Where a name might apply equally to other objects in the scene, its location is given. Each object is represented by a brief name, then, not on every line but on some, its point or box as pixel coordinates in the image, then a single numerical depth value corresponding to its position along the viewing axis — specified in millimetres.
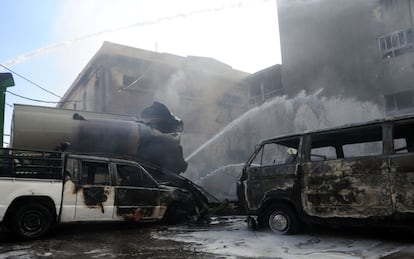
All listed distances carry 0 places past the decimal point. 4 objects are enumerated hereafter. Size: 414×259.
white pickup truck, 6172
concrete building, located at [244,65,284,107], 17688
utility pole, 8266
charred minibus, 5191
